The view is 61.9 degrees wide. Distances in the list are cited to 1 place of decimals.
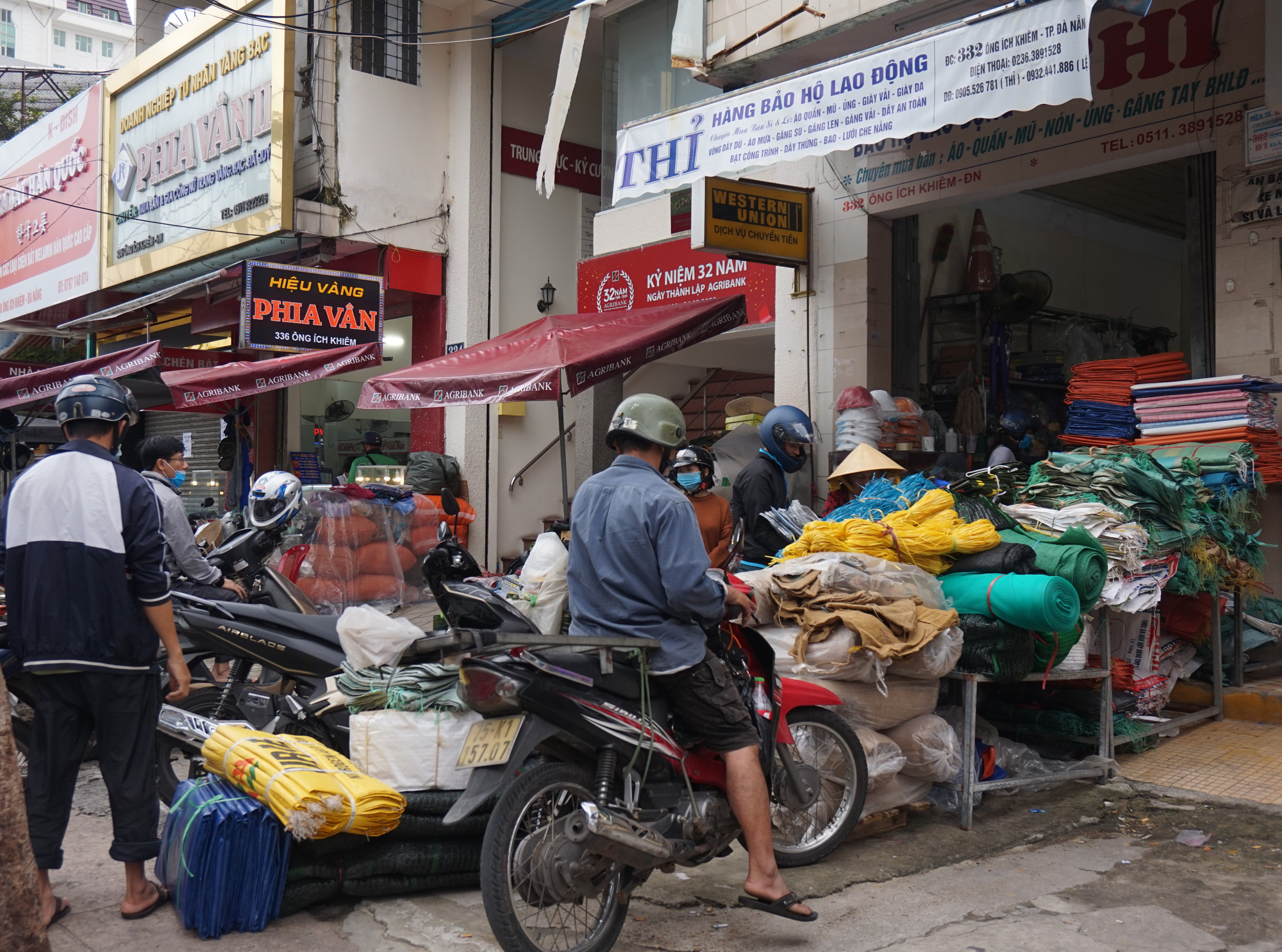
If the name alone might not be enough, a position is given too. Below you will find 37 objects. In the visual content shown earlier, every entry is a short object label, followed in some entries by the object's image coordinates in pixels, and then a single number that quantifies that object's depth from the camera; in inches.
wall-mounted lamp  534.0
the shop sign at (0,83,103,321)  677.3
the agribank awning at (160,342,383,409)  403.5
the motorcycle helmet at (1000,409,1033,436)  373.7
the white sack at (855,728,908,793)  184.4
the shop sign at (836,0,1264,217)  261.6
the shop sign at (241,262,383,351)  425.4
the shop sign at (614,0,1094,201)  219.6
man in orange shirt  281.4
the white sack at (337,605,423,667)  171.3
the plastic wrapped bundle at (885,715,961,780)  190.7
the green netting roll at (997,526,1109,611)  195.9
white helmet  262.4
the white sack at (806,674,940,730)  186.7
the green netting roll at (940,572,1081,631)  186.7
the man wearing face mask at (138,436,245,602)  232.1
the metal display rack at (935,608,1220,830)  194.4
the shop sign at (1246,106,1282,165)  251.6
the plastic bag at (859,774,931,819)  187.9
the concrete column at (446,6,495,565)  509.4
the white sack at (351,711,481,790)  162.2
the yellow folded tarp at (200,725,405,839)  144.5
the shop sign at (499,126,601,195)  533.3
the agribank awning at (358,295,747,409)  285.4
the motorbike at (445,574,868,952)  131.6
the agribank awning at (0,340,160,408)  448.5
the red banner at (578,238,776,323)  380.2
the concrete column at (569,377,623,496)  483.2
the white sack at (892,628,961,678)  187.0
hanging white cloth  299.0
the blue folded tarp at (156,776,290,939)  145.9
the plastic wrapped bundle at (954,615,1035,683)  195.2
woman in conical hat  278.4
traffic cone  388.2
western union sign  304.0
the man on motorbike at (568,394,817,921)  142.9
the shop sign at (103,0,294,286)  499.5
